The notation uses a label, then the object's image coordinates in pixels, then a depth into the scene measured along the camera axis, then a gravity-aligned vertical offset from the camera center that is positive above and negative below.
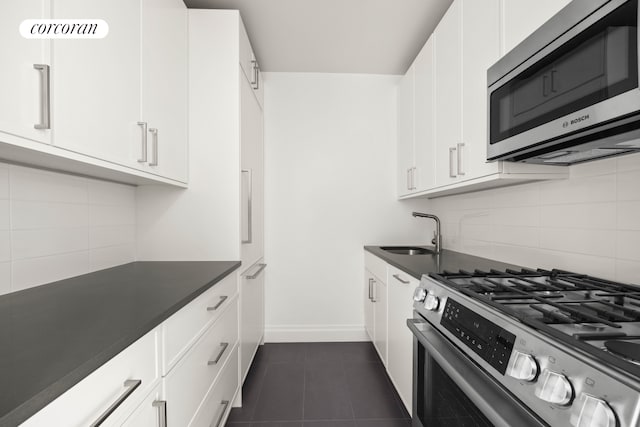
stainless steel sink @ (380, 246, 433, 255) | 2.79 -0.31
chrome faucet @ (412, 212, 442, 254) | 2.43 -0.18
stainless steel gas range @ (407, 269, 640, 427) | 0.55 -0.30
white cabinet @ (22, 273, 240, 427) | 0.62 -0.46
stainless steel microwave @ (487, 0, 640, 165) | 0.76 +0.37
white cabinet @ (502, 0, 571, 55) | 1.06 +0.71
